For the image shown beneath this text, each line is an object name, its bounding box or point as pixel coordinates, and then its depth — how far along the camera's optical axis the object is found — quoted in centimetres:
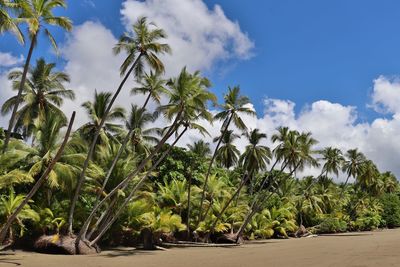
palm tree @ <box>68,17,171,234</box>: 2469
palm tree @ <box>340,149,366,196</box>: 6241
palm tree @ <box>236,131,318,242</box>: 4050
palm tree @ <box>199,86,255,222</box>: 3303
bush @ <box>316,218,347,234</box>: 5494
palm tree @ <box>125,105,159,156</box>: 3608
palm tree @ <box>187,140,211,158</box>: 4178
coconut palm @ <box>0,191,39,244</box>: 2066
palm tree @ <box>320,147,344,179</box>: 5716
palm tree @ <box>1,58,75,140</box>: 3078
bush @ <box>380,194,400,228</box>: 7350
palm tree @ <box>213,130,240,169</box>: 4275
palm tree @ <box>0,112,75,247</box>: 1619
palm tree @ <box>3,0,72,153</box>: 1873
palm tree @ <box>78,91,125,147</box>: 2868
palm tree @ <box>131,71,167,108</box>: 2642
